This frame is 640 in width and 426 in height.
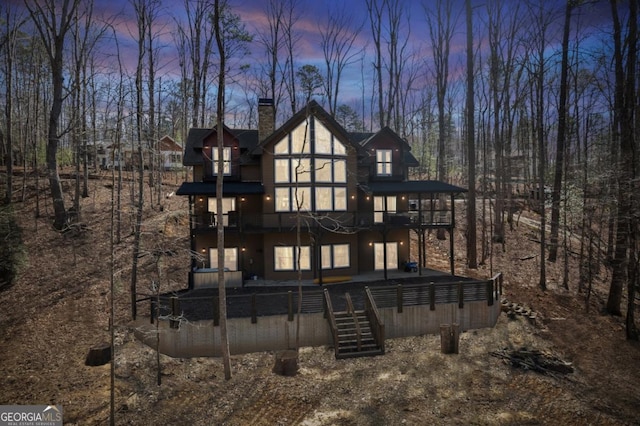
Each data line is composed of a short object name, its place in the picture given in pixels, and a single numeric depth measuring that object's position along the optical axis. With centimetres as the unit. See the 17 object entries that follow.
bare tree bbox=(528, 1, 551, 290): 2200
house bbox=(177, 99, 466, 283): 1927
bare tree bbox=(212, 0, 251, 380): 1141
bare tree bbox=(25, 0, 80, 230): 1981
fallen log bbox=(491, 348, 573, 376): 1186
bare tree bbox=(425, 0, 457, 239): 2691
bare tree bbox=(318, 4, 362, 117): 3356
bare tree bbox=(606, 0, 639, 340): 1412
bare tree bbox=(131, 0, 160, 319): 1393
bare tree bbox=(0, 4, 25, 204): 2152
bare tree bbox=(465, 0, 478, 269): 2078
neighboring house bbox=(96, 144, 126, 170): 4226
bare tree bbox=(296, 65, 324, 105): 3068
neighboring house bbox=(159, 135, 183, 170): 4672
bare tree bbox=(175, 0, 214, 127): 2819
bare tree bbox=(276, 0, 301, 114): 3210
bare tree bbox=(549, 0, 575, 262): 1980
